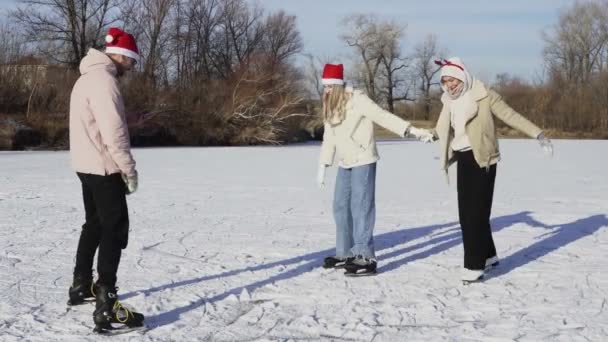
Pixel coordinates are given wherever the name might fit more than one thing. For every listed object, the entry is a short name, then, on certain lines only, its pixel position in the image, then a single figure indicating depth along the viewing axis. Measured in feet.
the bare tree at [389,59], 226.38
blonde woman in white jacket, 18.45
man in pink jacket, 13.10
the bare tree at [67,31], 126.11
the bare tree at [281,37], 186.09
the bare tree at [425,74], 230.27
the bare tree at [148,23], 142.51
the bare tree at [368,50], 223.10
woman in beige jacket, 17.83
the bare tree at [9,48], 113.70
